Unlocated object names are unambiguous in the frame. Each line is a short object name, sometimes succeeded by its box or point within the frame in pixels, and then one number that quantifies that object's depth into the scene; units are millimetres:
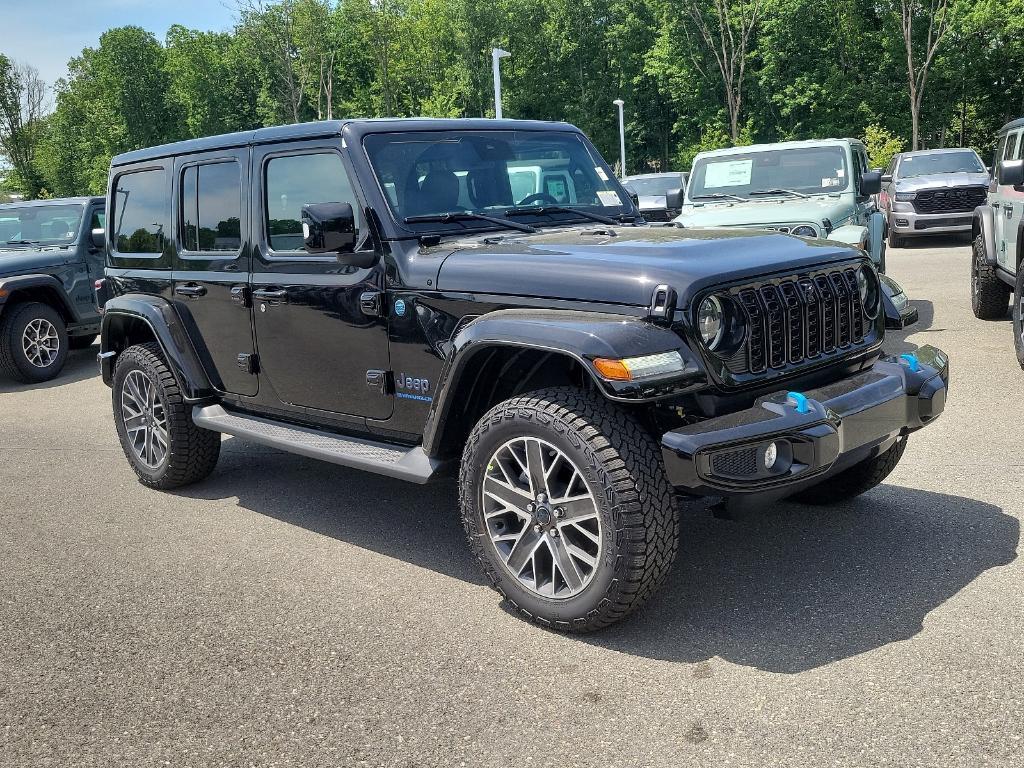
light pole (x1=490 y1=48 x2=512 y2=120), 29183
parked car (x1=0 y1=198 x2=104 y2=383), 10242
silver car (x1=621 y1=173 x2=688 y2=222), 21039
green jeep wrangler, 9453
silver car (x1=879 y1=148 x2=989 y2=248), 17469
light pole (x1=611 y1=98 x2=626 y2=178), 49388
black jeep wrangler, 3348
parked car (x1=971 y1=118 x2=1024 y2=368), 7684
